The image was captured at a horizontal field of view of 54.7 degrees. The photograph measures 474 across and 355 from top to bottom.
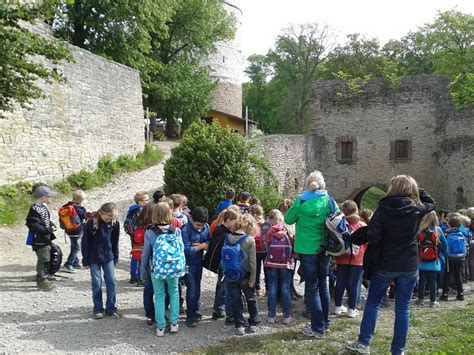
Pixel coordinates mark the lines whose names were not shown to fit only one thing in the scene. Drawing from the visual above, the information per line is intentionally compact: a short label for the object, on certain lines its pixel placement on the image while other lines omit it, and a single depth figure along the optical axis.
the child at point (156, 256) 5.44
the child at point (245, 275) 5.49
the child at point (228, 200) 8.07
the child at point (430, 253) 6.89
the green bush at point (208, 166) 11.41
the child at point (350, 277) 6.25
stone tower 35.88
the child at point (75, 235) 7.88
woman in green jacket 5.37
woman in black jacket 4.66
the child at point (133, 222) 7.19
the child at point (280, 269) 6.02
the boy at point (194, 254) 5.84
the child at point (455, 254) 7.66
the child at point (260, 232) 6.83
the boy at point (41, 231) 6.57
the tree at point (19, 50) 6.92
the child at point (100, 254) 5.88
